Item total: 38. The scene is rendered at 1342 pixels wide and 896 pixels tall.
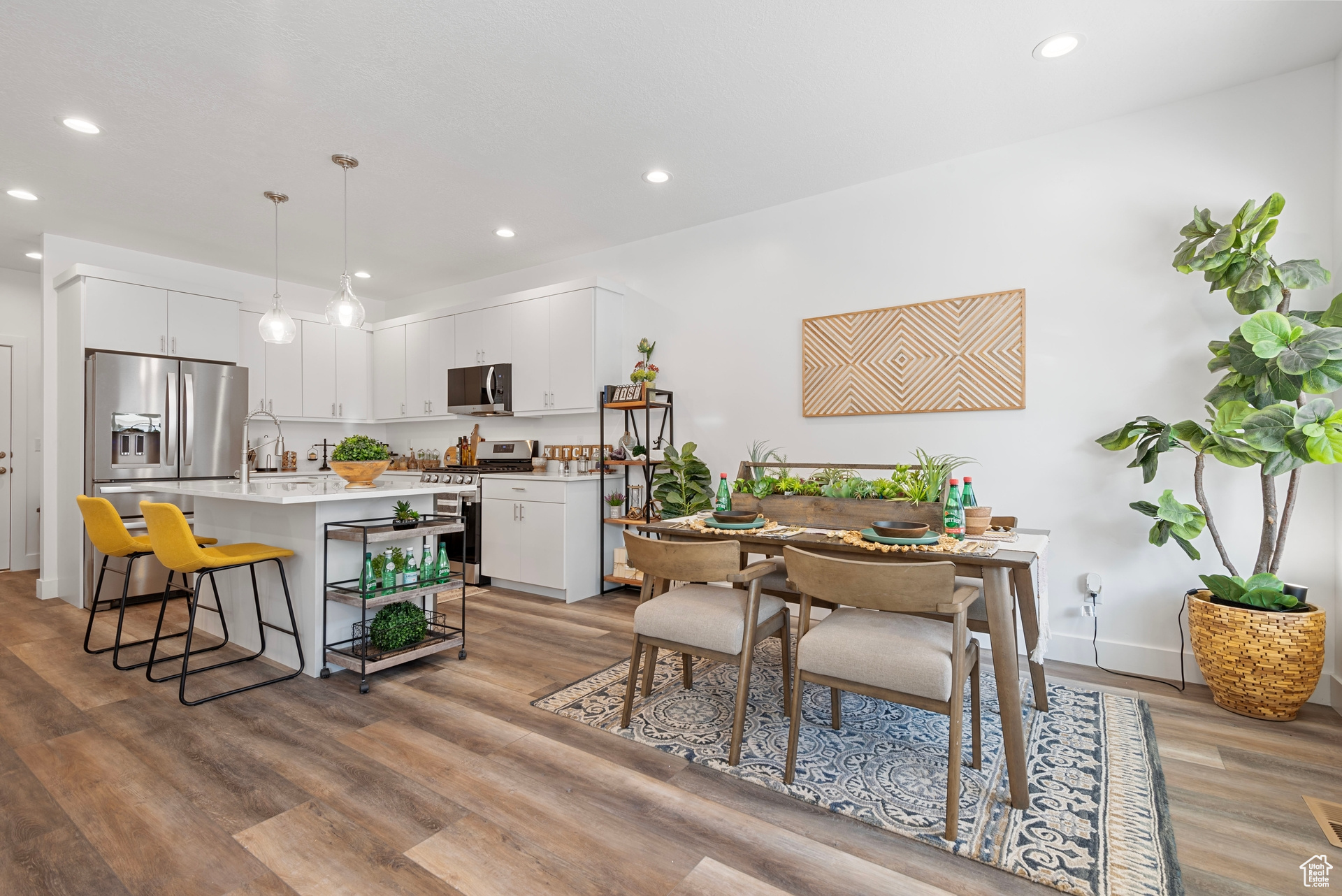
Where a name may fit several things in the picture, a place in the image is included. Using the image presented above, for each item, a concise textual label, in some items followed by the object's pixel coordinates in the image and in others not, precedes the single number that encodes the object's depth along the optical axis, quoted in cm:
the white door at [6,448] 559
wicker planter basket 243
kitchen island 299
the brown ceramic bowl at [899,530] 222
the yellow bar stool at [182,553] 271
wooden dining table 191
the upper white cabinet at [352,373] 632
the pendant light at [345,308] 337
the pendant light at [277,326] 358
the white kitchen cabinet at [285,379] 571
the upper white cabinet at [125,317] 447
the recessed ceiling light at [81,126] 308
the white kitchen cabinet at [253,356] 553
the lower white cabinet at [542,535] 451
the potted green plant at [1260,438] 232
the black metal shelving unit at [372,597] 292
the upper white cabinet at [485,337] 534
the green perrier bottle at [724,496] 281
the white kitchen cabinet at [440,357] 580
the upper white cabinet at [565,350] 479
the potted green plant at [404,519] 309
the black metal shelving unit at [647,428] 457
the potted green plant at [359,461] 339
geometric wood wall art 341
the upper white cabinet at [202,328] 491
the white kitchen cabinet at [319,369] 602
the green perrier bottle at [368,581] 290
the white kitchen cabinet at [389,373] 627
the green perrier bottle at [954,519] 236
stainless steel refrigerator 441
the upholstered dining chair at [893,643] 182
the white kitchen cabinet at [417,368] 603
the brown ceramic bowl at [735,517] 262
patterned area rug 170
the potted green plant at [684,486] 437
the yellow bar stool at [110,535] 312
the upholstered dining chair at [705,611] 223
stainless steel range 510
